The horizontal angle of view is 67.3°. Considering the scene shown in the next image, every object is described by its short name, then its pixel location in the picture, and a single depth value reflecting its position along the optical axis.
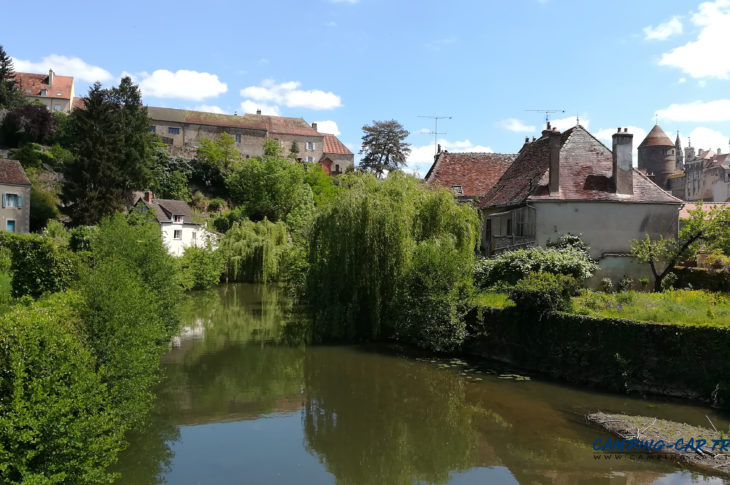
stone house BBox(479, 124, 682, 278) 23.55
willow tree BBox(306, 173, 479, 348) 19.34
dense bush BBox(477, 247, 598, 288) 20.06
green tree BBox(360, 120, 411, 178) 71.69
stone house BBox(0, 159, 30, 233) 40.75
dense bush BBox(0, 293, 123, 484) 7.35
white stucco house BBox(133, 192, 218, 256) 44.50
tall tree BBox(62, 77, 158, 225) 42.41
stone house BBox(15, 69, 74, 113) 76.00
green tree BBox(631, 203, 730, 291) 20.31
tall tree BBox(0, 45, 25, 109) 58.97
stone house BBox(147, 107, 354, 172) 77.25
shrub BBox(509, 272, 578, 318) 17.28
